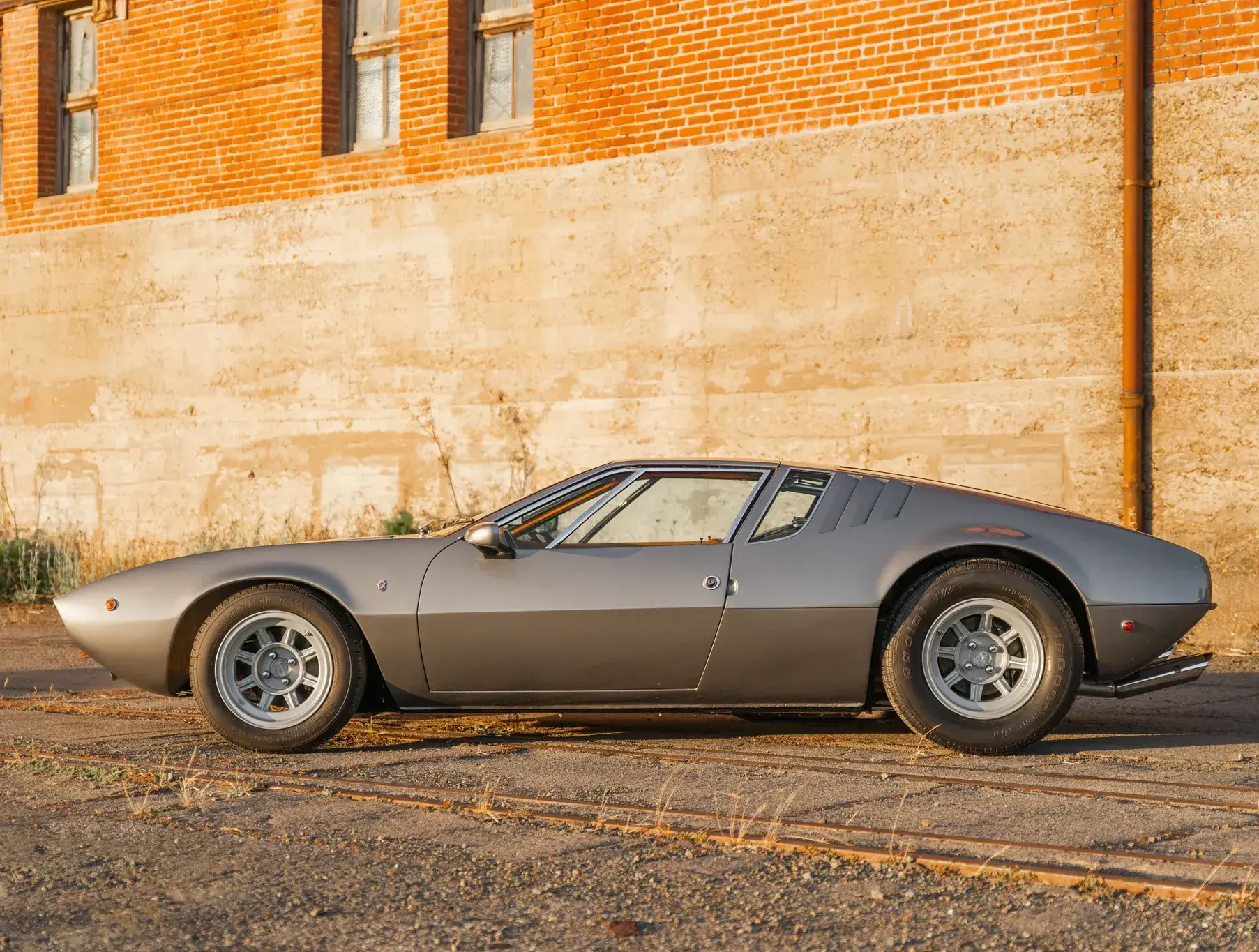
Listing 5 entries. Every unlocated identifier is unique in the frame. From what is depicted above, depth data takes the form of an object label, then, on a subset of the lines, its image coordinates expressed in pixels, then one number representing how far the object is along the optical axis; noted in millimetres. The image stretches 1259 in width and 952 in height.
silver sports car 6453
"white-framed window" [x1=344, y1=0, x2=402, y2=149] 14859
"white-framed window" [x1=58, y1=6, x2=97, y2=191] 17078
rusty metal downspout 10734
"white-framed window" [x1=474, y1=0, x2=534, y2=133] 14039
